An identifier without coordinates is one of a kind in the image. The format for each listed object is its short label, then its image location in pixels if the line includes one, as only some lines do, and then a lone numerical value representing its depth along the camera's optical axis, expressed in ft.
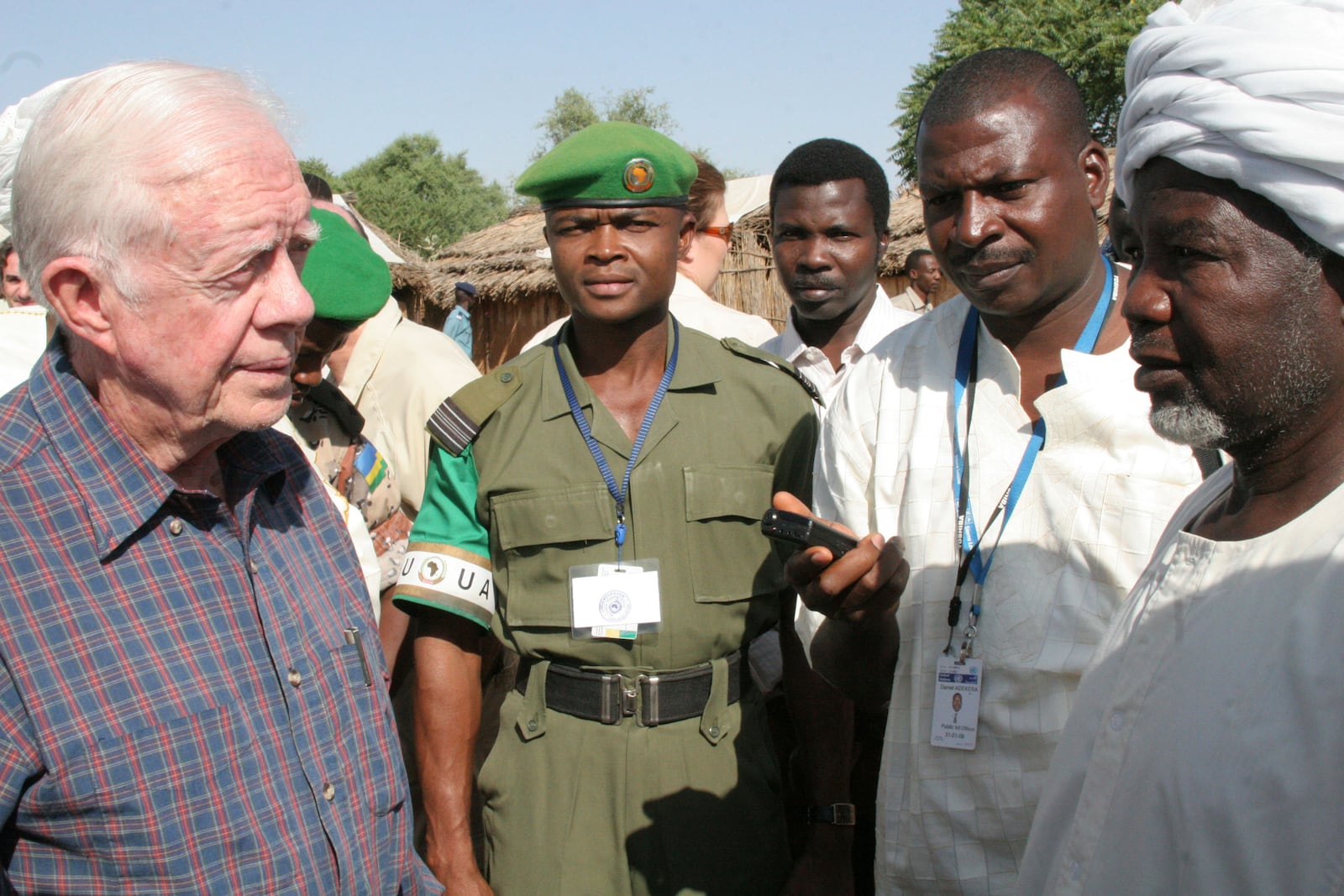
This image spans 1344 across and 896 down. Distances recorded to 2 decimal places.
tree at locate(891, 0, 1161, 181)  87.25
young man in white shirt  13.26
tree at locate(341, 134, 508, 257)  137.08
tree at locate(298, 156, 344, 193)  129.41
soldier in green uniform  8.29
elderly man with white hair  4.72
